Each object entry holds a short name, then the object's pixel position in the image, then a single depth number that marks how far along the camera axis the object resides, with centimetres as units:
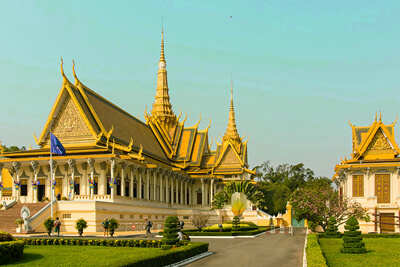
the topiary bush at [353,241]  1909
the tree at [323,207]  3234
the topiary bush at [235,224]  3358
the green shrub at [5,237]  1501
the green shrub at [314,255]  1387
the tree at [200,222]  3353
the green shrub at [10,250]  1398
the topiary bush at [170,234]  1770
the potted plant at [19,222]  2674
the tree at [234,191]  5266
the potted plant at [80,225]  2544
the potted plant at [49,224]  2502
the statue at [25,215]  2686
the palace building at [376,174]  3641
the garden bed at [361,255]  1557
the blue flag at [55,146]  3147
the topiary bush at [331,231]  2947
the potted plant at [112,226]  2573
